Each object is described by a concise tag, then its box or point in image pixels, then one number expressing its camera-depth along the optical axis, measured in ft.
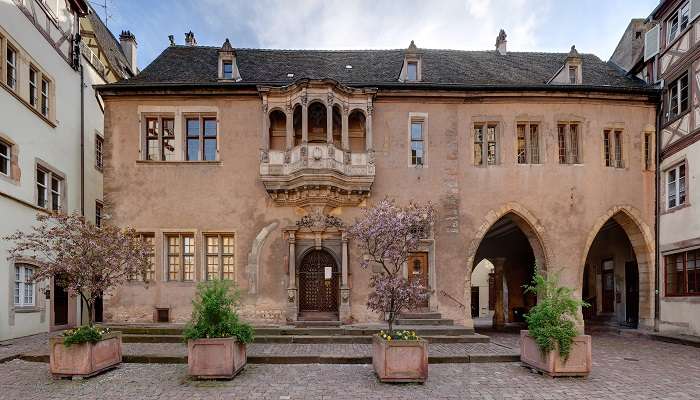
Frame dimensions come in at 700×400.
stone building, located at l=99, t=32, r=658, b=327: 52.85
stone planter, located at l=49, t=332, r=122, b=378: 30.66
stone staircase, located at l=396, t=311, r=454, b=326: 51.06
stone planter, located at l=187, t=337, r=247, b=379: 30.14
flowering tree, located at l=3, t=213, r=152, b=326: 32.12
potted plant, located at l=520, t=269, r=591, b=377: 31.01
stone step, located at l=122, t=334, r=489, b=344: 44.47
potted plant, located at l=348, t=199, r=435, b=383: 30.01
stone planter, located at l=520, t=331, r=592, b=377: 31.27
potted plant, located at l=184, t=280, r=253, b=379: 30.17
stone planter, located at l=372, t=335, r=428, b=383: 29.91
